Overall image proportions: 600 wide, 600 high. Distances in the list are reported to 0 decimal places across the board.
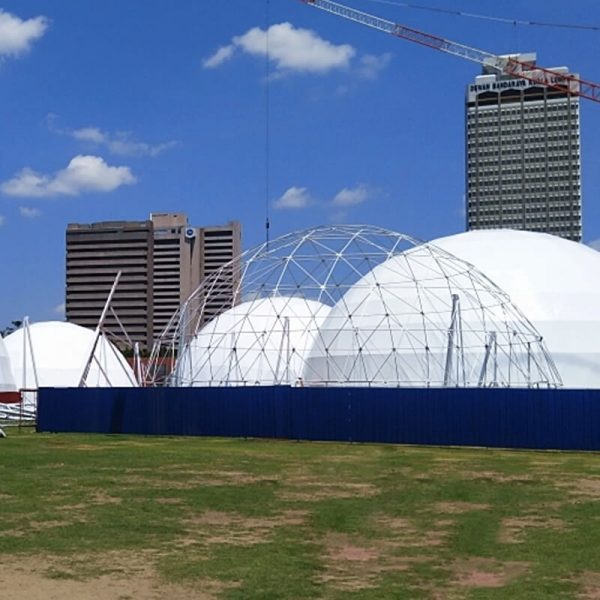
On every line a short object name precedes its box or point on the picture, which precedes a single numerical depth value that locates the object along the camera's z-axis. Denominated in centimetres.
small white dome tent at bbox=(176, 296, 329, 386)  5300
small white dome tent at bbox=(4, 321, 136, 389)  6875
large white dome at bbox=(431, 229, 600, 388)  4203
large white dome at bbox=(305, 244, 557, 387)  4050
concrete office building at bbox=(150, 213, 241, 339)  17912
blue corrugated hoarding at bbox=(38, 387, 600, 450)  3178
